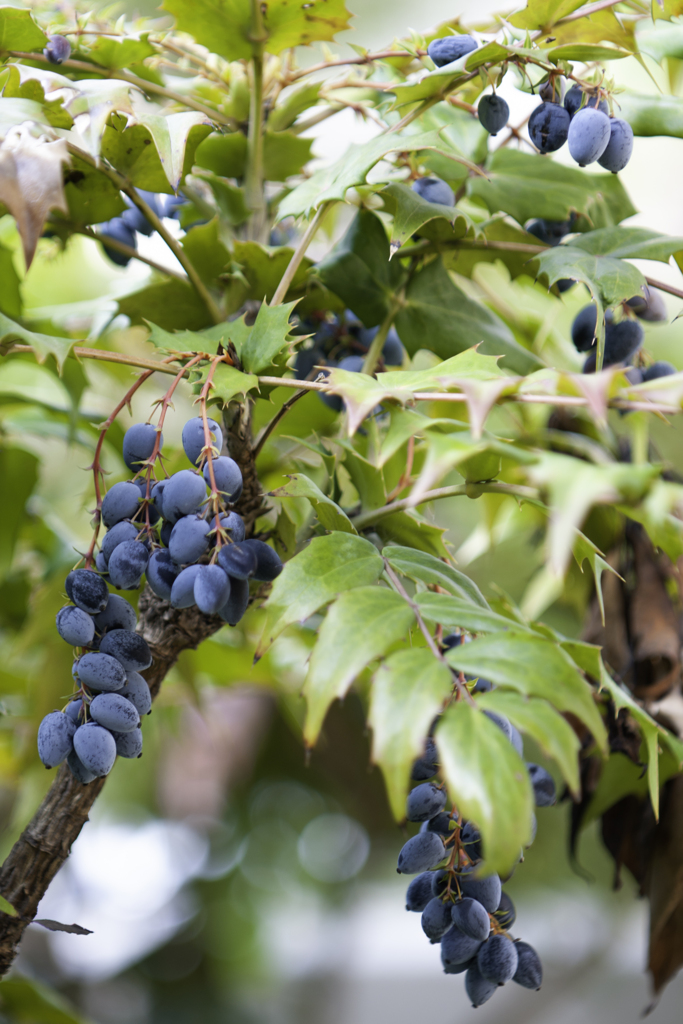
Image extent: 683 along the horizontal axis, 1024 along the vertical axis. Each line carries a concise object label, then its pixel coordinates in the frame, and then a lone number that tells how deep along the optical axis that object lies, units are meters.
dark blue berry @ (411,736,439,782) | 0.61
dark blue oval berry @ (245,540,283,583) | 0.61
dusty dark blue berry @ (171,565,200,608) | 0.59
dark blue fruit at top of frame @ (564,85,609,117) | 0.65
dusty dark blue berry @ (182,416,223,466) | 0.60
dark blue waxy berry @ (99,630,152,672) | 0.60
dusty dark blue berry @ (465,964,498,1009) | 0.61
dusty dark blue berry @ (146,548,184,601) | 0.60
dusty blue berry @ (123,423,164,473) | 0.61
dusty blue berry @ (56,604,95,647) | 0.60
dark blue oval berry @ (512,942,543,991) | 0.62
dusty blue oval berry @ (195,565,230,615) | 0.59
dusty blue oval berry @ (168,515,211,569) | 0.59
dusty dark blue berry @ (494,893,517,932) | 0.62
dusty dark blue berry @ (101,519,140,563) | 0.60
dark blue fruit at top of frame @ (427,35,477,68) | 0.63
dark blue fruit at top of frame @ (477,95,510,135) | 0.64
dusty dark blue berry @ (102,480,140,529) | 0.61
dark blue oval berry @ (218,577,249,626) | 0.60
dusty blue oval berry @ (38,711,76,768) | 0.60
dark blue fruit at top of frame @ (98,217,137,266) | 0.71
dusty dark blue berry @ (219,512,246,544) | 0.60
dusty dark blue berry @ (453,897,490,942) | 0.60
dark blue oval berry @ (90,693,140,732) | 0.60
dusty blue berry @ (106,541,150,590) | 0.60
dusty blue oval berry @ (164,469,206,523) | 0.60
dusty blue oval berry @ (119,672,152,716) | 0.61
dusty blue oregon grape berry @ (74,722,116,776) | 0.60
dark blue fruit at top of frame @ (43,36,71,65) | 0.65
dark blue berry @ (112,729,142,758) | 0.61
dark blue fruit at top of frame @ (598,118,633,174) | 0.64
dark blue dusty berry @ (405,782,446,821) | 0.61
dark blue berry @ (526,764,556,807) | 0.64
